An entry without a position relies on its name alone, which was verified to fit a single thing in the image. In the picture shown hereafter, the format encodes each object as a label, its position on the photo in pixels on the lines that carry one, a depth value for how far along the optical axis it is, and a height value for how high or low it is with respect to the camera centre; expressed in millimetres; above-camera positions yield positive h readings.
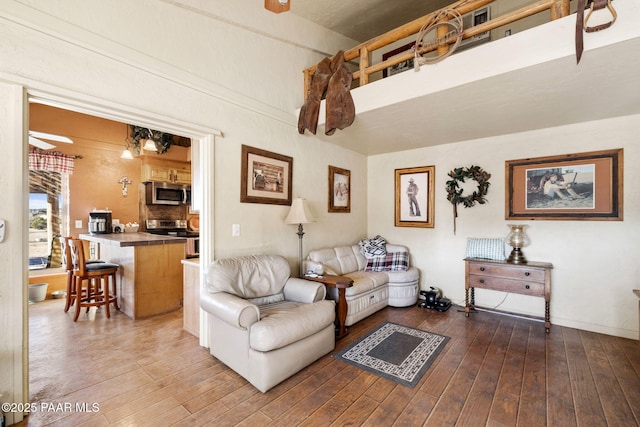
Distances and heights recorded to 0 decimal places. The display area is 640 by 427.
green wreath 3738 +391
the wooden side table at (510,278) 3068 -757
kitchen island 3387 -774
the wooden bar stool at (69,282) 3570 -899
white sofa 3229 -882
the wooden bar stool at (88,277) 3359 -801
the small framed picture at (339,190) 4098 +389
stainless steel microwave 5742 +460
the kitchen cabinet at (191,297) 2926 -917
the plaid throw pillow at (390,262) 4012 -715
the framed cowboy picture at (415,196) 4230 +293
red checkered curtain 4453 +887
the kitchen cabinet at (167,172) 5703 +934
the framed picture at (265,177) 2949 +436
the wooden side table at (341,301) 2793 -905
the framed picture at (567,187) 3025 +338
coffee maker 4582 -136
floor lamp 3127 +16
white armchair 1993 -847
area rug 2240 -1300
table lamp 3379 -351
